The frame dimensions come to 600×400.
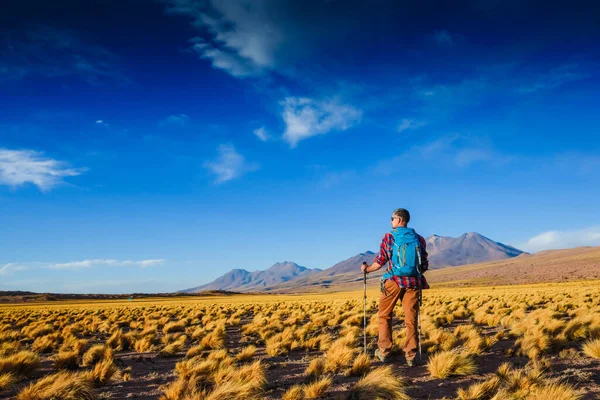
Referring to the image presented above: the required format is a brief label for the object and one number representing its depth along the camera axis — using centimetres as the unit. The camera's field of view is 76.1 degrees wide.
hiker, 639
